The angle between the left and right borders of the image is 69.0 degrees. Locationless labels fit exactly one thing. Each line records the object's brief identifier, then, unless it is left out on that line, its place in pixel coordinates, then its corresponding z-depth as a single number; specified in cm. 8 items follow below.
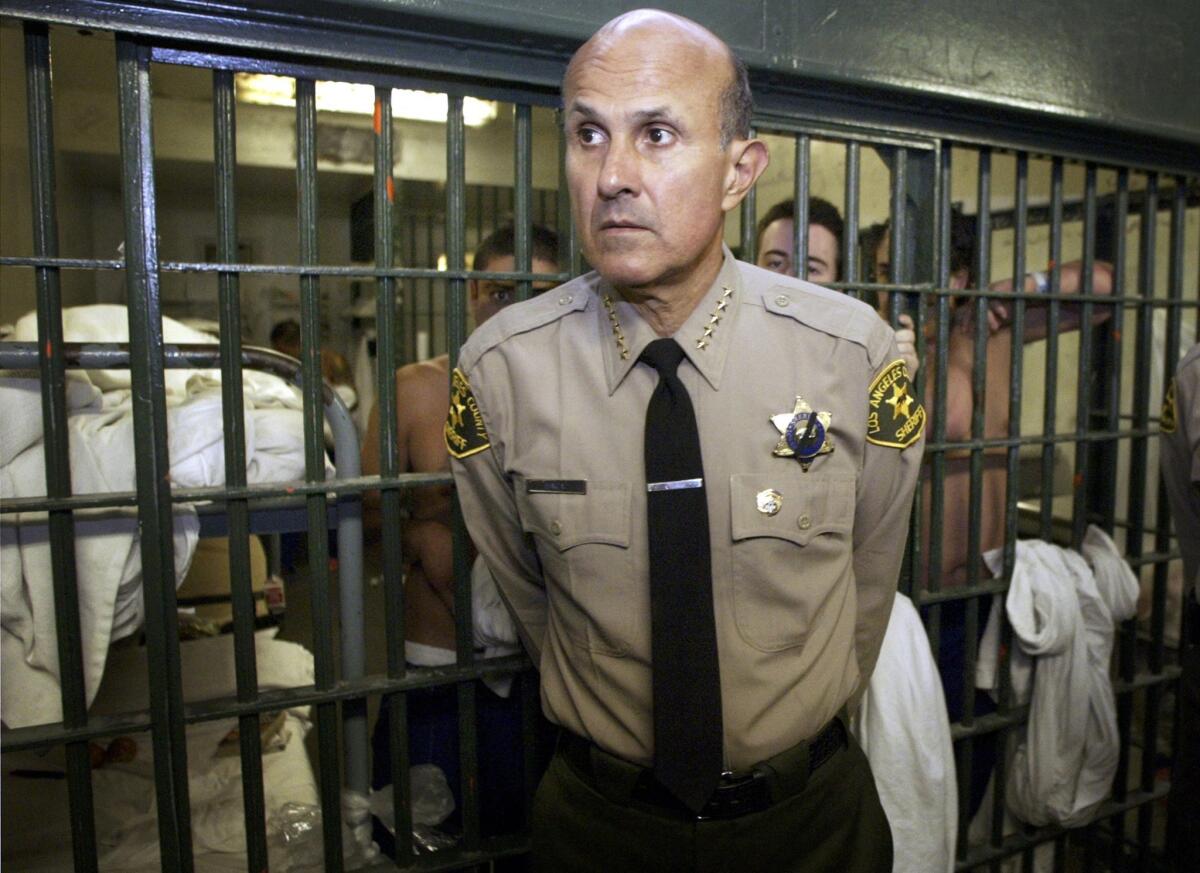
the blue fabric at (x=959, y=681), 238
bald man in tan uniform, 129
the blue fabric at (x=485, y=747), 213
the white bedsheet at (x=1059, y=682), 229
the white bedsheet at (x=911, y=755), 190
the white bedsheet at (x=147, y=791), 201
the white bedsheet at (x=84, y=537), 151
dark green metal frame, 144
